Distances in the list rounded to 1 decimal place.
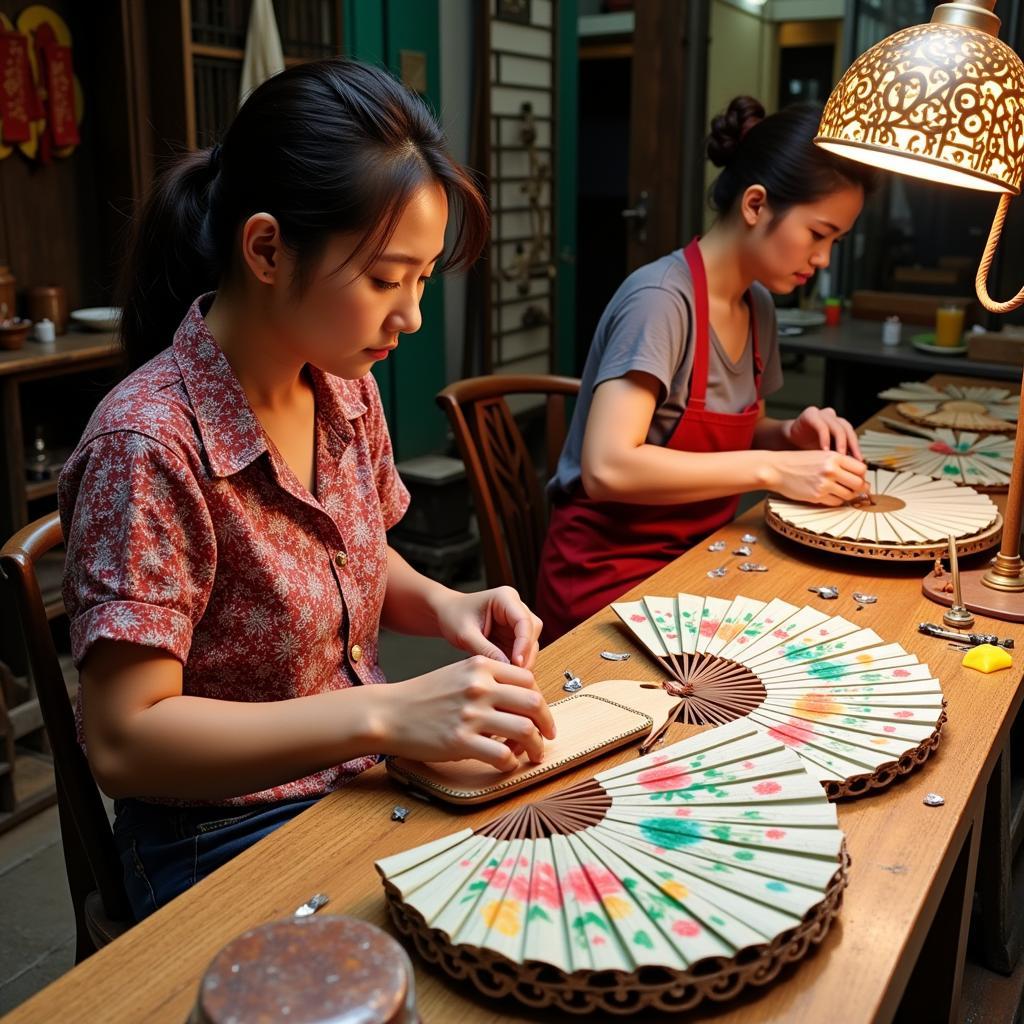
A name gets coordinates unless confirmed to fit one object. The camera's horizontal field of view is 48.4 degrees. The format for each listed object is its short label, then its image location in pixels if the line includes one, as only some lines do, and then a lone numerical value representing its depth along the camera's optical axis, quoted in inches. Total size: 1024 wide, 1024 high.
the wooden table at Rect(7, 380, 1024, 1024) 31.0
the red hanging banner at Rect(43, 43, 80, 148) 117.9
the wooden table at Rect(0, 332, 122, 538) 105.8
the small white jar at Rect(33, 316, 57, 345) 115.0
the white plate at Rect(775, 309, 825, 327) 156.9
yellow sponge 52.1
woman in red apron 75.8
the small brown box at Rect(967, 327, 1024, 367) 133.9
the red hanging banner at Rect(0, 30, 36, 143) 113.7
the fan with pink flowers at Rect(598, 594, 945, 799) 42.4
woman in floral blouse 41.7
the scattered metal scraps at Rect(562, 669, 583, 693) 50.0
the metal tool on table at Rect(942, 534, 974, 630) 56.7
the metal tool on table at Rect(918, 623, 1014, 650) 55.0
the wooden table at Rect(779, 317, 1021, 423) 136.1
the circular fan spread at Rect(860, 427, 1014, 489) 79.3
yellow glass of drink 140.9
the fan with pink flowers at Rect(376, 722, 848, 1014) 30.0
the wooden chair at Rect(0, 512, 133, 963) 51.8
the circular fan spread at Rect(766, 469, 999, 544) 65.7
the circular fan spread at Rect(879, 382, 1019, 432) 92.7
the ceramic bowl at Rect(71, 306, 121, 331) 120.5
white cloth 132.0
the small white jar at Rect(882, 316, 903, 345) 148.3
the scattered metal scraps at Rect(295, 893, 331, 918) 35.1
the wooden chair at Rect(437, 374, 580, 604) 85.0
